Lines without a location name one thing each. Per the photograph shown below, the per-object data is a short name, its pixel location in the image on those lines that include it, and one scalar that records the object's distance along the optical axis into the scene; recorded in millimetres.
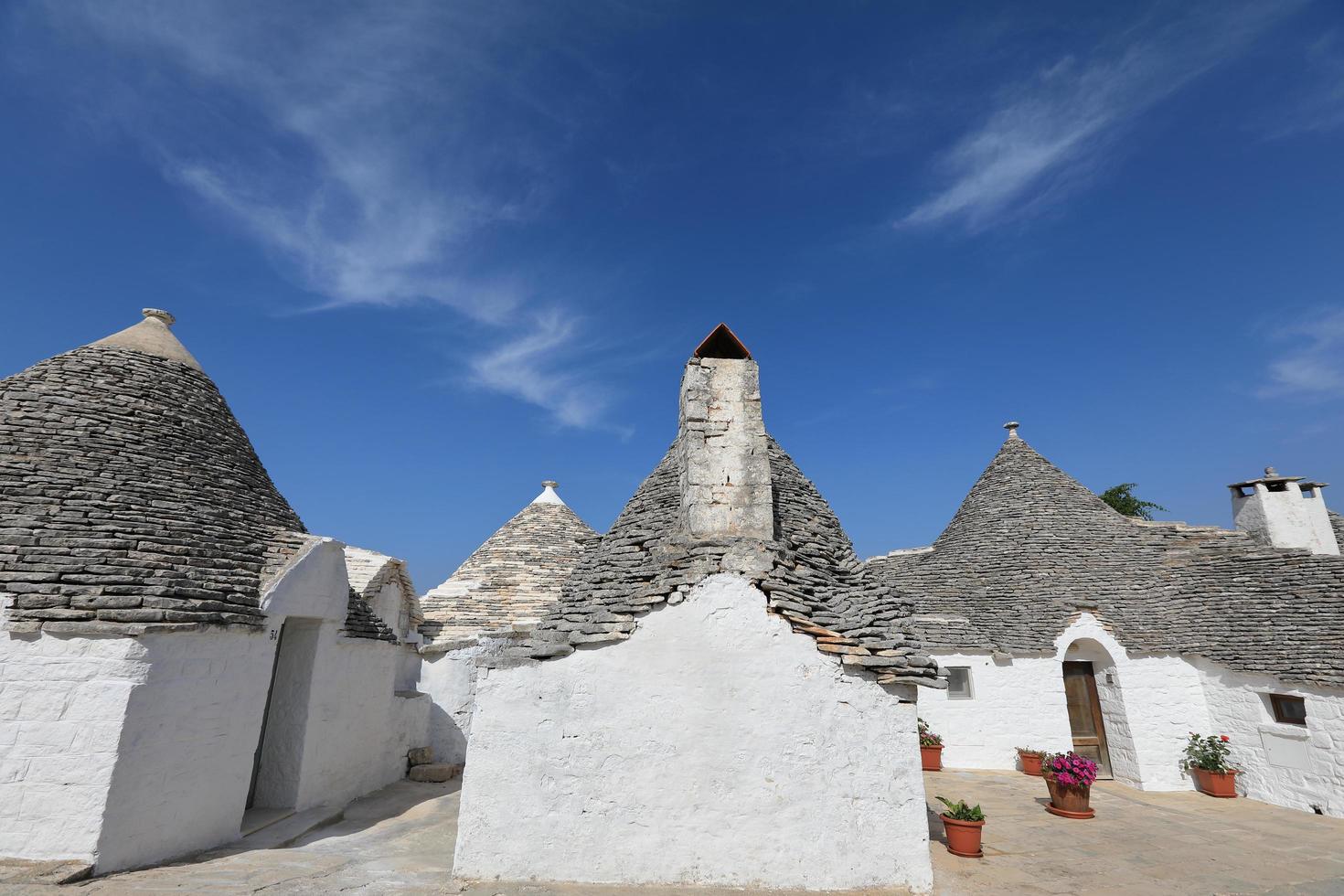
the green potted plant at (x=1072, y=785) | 9203
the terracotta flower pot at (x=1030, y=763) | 12320
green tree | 30620
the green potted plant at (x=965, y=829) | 7078
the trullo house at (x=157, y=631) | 5758
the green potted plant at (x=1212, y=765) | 11117
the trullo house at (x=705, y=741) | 5469
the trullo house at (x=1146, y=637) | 10539
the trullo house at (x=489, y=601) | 13172
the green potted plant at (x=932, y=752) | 12508
